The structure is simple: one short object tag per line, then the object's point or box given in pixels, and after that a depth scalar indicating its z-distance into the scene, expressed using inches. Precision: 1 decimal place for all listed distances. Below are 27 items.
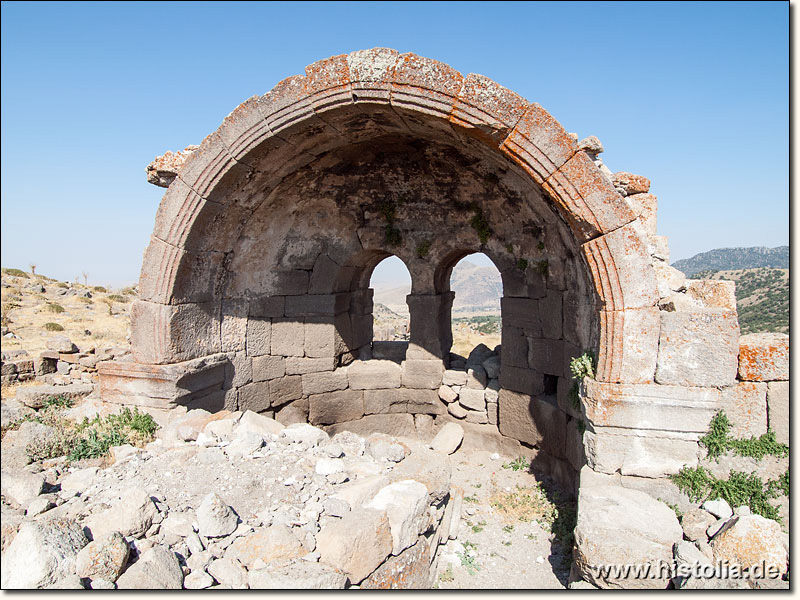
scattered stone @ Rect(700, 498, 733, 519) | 173.2
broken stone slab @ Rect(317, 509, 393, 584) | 146.0
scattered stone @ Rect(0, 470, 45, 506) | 168.1
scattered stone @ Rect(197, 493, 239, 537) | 152.5
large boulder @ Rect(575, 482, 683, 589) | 151.3
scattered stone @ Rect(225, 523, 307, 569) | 144.9
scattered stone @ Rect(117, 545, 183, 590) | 130.2
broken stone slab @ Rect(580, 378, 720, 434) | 185.3
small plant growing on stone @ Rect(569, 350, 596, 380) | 206.9
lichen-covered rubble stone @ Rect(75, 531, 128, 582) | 129.7
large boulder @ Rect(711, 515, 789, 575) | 144.0
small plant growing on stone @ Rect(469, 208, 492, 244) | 306.8
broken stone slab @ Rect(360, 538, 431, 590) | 152.8
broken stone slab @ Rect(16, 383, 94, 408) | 288.7
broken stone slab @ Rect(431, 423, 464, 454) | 315.0
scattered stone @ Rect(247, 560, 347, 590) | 134.3
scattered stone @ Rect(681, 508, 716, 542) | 164.2
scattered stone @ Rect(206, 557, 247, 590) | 138.4
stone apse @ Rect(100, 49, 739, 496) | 189.8
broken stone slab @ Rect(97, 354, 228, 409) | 252.2
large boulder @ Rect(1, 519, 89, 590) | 124.9
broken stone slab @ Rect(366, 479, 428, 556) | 163.8
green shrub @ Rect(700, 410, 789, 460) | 180.9
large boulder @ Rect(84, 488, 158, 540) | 146.9
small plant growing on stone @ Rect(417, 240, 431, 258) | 325.1
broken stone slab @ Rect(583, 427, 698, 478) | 188.2
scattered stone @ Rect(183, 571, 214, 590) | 136.9
